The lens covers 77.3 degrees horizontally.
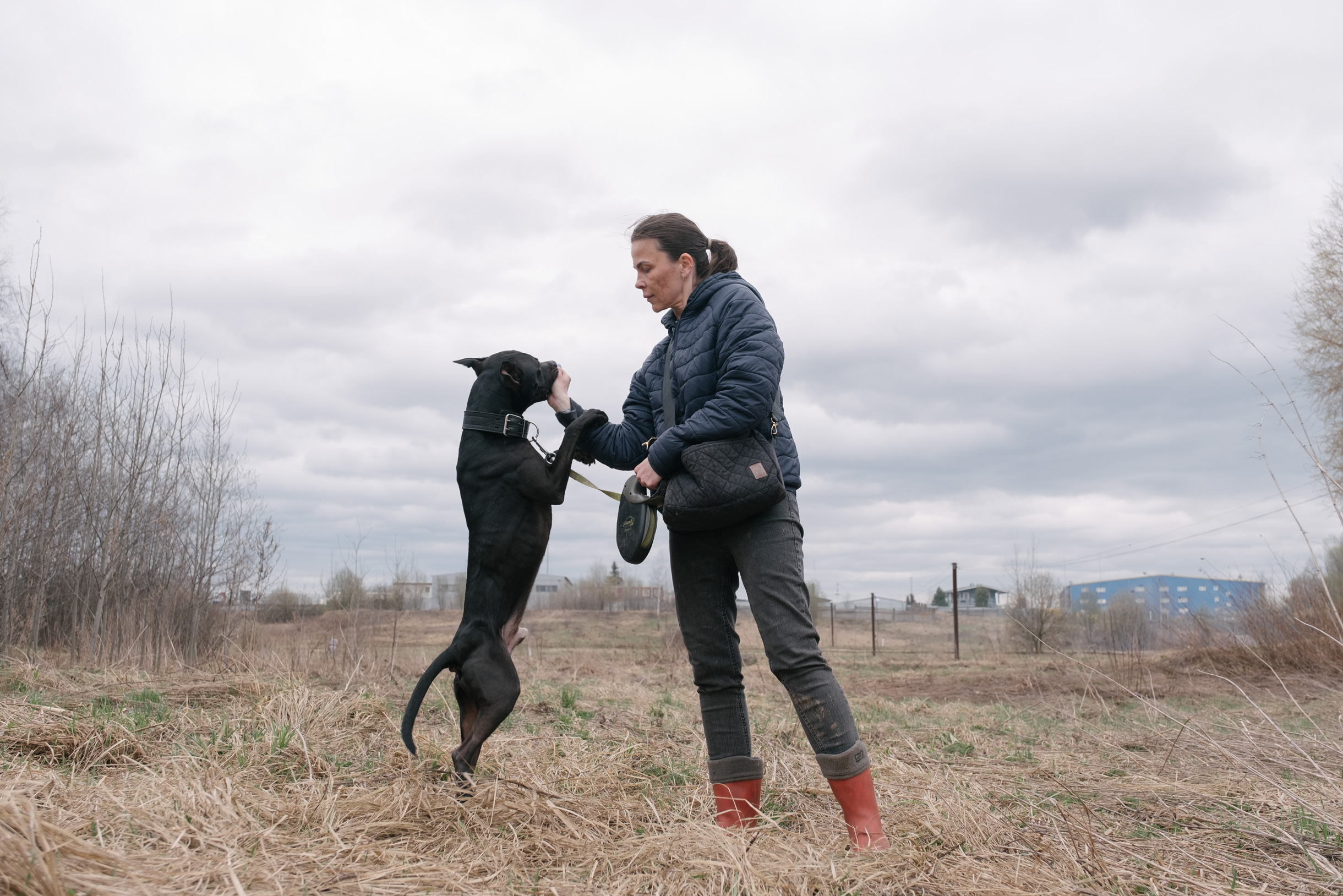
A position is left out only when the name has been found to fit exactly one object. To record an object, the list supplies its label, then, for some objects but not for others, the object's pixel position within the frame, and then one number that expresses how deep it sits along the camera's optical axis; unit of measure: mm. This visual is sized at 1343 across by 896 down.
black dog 2633
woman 2398
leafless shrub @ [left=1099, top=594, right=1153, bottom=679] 11227
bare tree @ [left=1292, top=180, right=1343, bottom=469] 14570
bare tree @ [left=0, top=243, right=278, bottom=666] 8312
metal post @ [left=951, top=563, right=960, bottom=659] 16797
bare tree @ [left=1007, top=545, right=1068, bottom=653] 19562
